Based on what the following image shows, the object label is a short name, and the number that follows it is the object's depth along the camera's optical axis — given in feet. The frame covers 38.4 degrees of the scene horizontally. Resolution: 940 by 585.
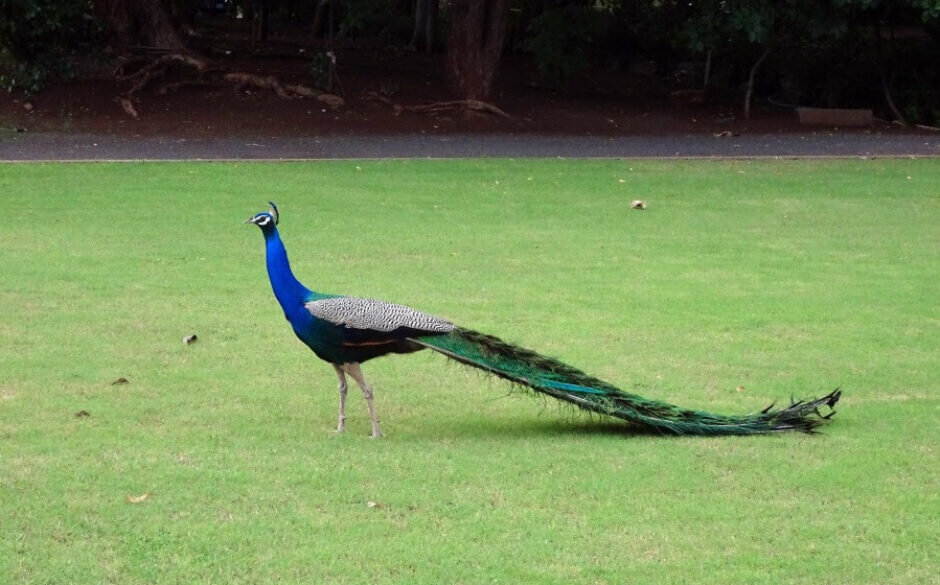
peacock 22.65
